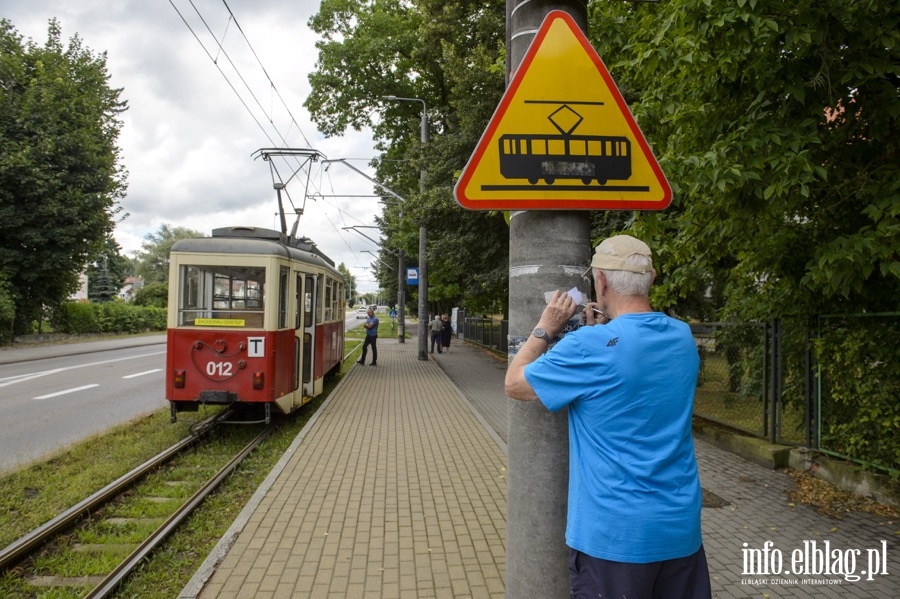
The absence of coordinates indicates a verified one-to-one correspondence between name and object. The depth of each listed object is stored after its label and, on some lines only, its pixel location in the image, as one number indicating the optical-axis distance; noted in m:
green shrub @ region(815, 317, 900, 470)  5.75
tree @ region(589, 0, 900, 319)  4.52
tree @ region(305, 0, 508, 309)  15.42
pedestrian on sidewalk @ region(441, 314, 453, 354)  27.48
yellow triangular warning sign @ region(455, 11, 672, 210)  2.23
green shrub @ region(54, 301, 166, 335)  32.72
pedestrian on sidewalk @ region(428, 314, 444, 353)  25.75
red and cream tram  8.41
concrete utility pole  2.10
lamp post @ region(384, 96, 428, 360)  21.14
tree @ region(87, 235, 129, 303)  48.65
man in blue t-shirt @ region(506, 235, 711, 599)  1.83
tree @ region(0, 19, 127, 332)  25.62
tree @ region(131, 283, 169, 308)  54.44
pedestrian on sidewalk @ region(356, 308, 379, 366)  18.83
